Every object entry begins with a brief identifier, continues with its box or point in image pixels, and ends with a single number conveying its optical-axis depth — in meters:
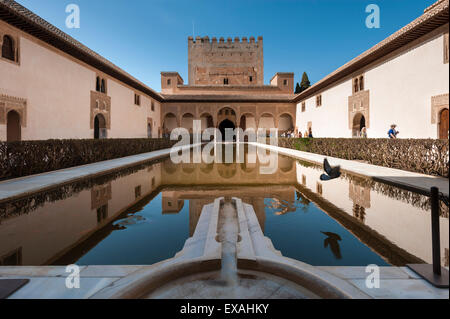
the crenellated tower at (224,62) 32.28
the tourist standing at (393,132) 8.94
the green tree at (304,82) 37.81
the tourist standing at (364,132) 12.20
